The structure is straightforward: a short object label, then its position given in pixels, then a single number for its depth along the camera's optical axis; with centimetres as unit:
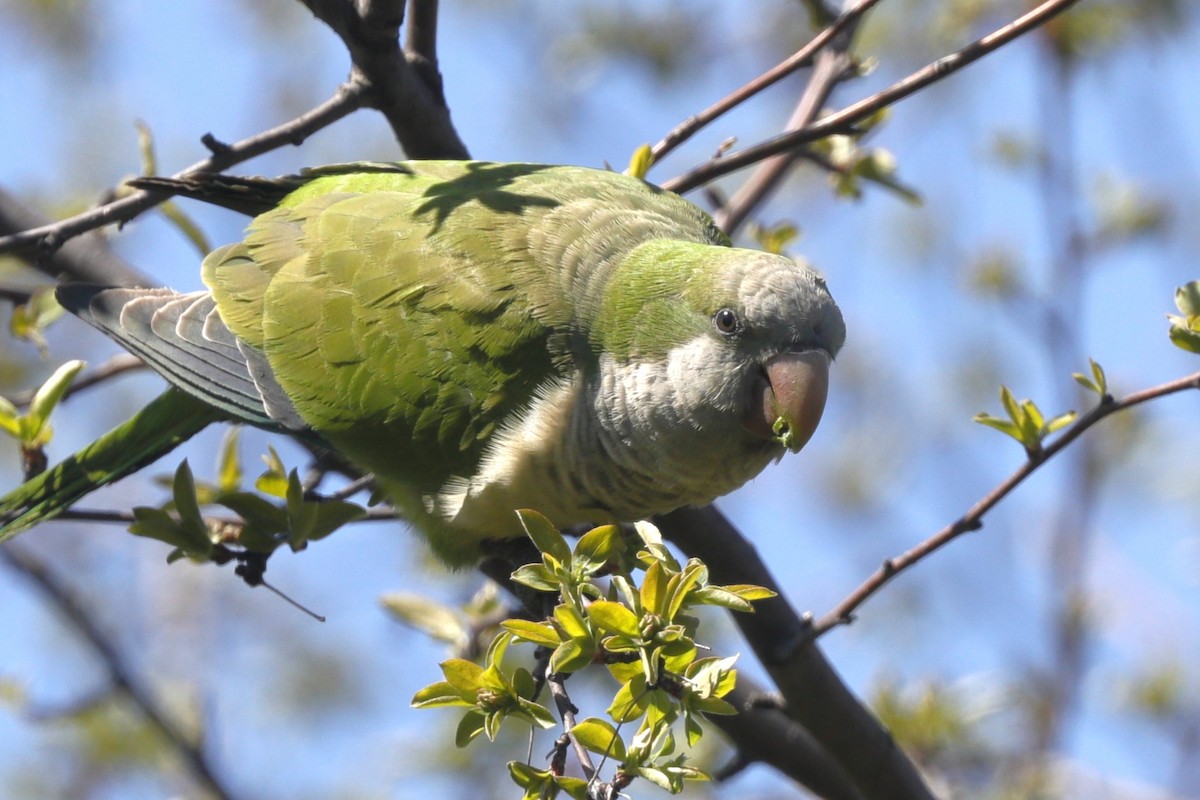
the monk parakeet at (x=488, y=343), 553
